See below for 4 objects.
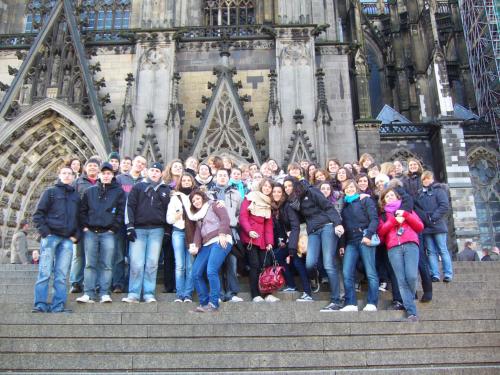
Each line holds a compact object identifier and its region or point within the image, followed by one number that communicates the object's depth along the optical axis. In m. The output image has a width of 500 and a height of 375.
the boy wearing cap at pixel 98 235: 6.65
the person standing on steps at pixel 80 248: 7.12
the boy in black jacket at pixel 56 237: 6.30
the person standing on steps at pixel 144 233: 6.69
